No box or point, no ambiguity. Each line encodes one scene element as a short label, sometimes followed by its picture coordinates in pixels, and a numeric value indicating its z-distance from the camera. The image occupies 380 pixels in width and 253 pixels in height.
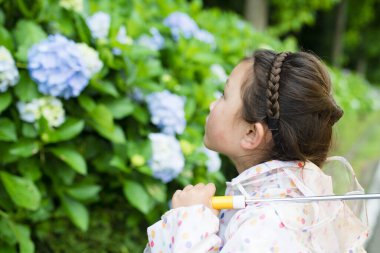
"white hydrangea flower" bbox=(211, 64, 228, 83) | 3.39
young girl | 1.39
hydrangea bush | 2.34
